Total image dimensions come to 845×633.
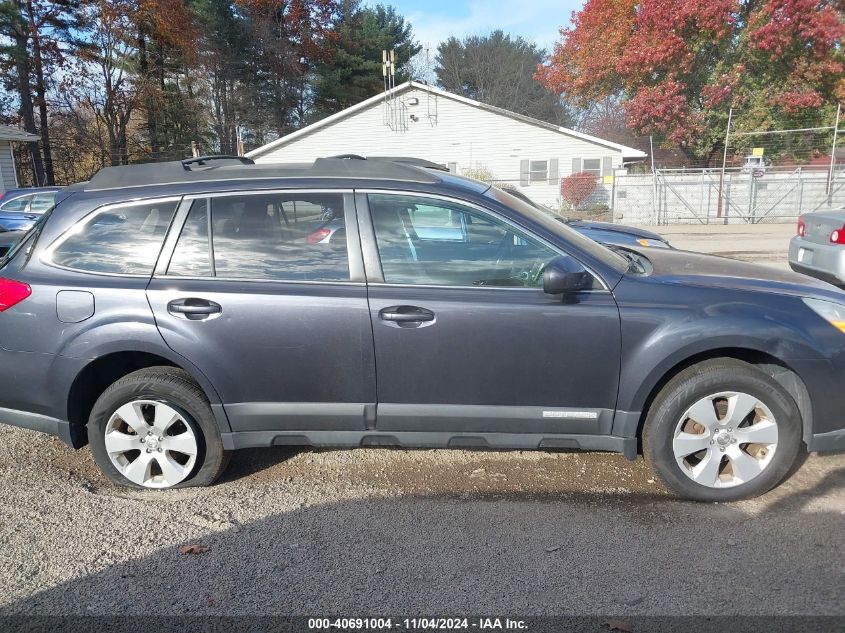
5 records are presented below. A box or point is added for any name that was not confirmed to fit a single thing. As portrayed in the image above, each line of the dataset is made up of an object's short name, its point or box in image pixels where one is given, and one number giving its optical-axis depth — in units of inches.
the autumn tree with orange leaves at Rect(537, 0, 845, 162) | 1069.1
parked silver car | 268.7
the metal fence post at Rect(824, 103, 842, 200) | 813.9
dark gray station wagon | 127.6
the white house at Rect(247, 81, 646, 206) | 1036.0
